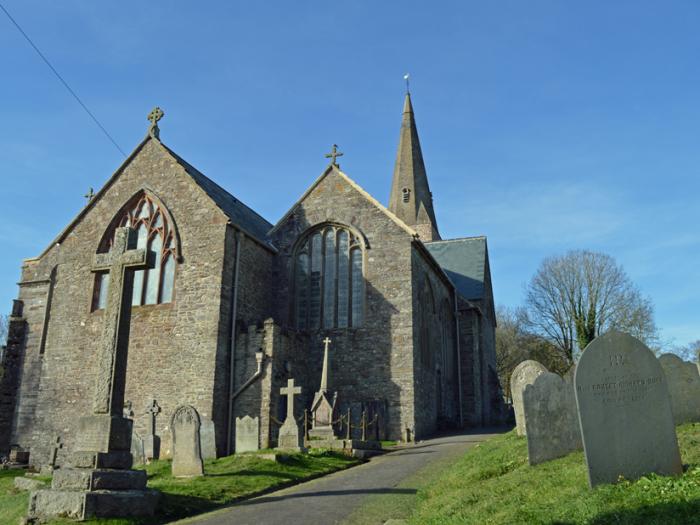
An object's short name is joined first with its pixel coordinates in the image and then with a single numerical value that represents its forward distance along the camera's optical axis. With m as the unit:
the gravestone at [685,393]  11.98
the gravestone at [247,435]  16.55
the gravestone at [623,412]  7.38
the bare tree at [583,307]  38.38
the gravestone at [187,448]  12.55
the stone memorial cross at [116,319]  10.26
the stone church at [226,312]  20.59
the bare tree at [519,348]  41.53
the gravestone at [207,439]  15.14
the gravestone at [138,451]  16.67
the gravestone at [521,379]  14.12
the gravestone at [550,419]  9.85
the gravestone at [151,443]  16.96
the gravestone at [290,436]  16.05
